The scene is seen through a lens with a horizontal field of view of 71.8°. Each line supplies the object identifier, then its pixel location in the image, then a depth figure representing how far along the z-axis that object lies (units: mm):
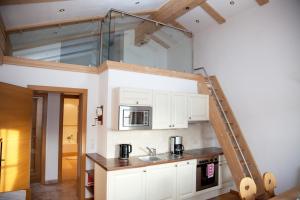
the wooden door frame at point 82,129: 3731
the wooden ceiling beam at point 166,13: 4148
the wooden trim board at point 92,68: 3405
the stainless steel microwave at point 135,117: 3299
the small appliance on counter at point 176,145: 4012
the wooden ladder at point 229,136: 3529
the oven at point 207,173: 3812
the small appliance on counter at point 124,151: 3490
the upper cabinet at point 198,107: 4105
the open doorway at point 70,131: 7910
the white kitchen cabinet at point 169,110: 3680
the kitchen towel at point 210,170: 3912
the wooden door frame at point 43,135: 4734
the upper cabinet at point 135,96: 3346
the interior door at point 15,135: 2816
